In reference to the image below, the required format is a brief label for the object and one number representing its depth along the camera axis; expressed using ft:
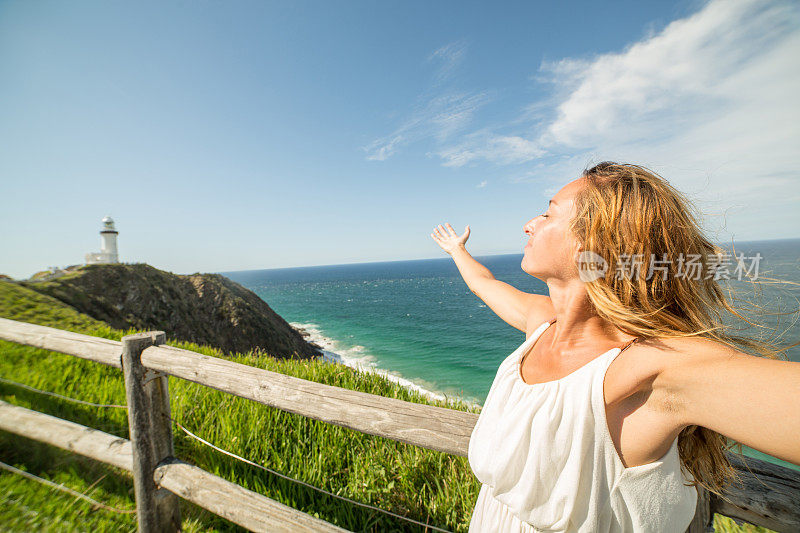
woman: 2.88
